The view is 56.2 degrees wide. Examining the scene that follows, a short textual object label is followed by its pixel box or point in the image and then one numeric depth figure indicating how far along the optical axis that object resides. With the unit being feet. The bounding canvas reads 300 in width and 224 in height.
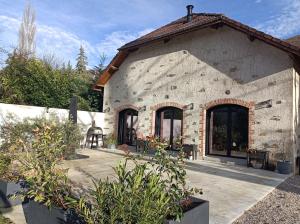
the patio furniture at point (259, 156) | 29.89
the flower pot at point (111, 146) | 44.45
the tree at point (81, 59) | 130.52
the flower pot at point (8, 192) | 14.02
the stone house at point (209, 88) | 30.40
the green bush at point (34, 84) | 43.55
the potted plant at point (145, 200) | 8.91
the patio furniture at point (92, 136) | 45.17
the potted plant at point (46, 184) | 10.77
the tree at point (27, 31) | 91.15
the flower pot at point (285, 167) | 28.04
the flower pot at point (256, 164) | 30.58
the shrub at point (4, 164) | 15.35
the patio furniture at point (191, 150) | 34.99
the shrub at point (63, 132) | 27.35
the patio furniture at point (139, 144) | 38.79
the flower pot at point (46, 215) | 10.27
